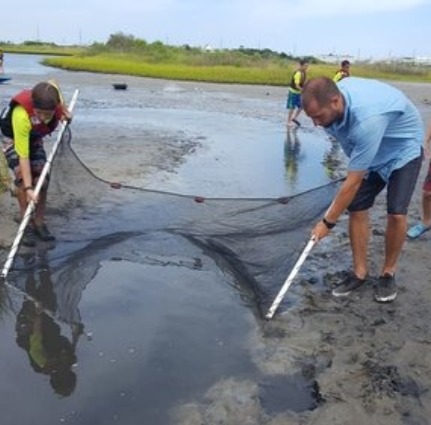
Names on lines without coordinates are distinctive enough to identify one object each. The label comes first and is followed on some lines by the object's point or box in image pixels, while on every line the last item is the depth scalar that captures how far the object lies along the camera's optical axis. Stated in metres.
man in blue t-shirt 4.18
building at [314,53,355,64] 98.53
